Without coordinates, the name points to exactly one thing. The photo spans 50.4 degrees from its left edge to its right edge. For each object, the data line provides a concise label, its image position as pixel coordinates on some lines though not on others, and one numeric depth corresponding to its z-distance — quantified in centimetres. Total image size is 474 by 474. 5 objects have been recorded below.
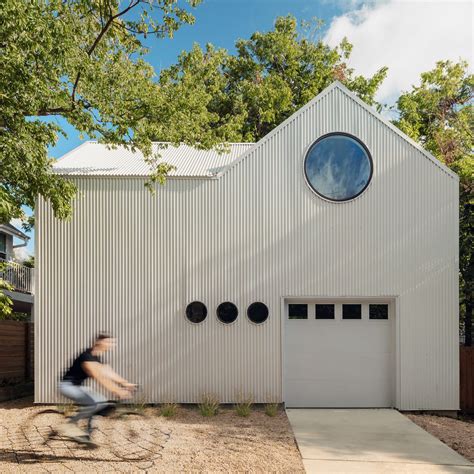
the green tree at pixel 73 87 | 900
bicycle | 728
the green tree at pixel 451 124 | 1488
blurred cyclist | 716
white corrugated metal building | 1124
